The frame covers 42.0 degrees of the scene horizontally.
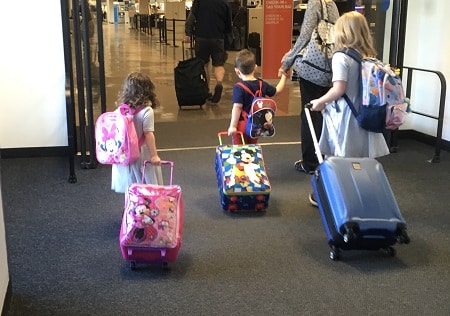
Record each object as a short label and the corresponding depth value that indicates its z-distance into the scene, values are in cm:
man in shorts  785
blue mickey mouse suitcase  396
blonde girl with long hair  357
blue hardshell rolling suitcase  313
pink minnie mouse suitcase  307
